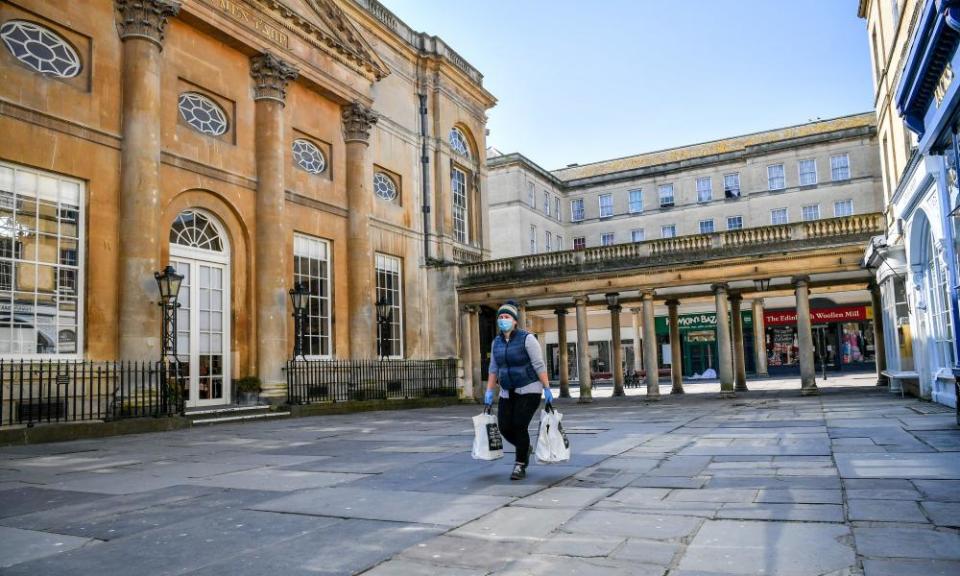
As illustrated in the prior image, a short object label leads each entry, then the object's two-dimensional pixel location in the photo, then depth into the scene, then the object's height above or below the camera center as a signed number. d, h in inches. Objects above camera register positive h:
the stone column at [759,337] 1520.7 +17.0
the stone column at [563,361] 1068.5 -13.4
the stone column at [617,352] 1019.3 -3.6
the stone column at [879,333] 901.2 +10.0
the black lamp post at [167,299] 552.7 +54.1
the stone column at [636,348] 1691.6 +3.5
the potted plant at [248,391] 681.6 -26.2
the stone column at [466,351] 1002.7 +6.0
